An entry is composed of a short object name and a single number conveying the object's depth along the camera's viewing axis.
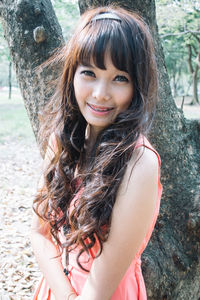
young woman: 1.19
